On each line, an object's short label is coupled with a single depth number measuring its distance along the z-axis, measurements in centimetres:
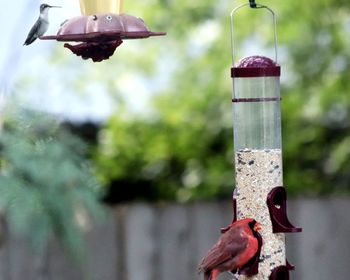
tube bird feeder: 871
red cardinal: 816
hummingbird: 873
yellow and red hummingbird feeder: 836
